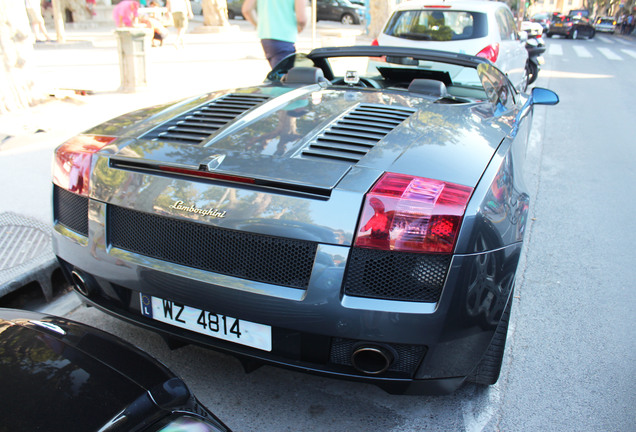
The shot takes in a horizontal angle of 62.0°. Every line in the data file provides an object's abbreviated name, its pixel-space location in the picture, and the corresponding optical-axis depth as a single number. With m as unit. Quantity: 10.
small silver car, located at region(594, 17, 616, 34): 43.50
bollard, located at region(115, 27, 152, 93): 8.36
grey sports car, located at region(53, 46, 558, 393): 1.76
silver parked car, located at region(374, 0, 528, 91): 7.59
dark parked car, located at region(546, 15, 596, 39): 34.56
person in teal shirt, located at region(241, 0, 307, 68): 5.52
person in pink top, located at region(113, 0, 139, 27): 12.26
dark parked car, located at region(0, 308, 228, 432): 1.22
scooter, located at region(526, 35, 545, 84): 10.80
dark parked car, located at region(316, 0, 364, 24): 29.56
